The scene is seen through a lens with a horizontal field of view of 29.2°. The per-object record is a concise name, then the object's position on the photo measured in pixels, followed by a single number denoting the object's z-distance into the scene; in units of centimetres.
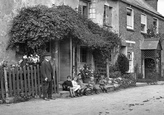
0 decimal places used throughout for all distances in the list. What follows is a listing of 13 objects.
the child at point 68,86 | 1332
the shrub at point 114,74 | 2041
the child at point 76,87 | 1344
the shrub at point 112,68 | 2096
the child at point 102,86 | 1520
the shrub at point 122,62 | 2183
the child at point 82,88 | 1389
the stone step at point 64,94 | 1321
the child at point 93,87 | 1461
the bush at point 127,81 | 1775
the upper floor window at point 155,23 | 2758
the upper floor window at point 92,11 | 2032
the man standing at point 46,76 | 1223
